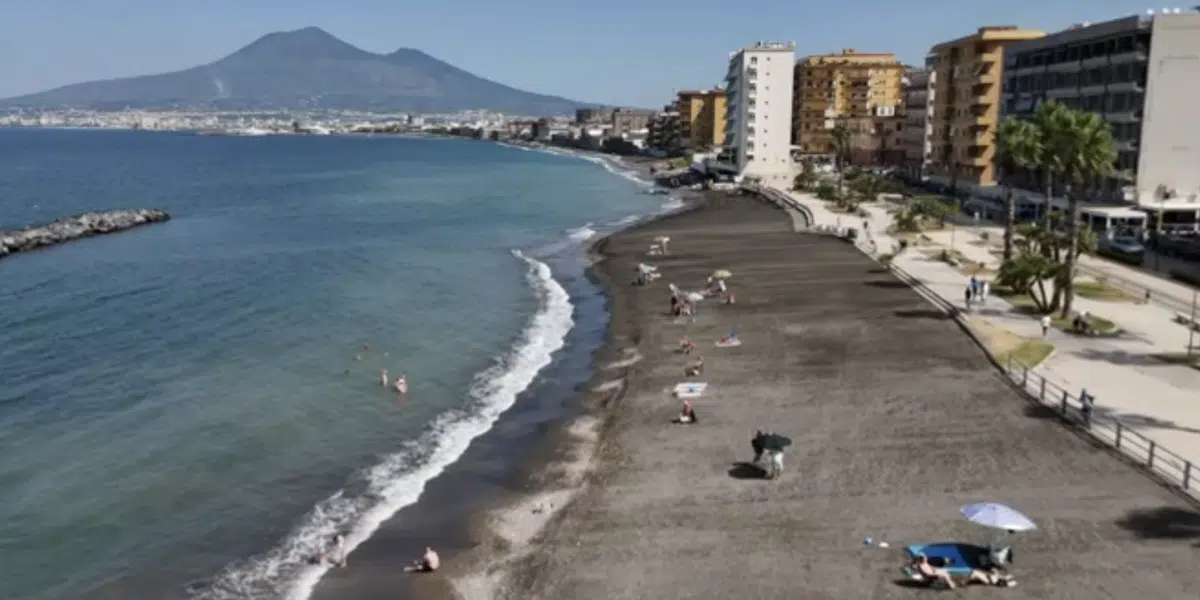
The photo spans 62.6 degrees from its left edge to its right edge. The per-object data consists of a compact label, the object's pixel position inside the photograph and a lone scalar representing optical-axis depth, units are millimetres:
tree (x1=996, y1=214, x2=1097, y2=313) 42938
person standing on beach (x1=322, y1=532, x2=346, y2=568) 22844
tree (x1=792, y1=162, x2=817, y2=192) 120000
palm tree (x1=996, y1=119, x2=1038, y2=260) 52312
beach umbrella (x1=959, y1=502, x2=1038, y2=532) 19531
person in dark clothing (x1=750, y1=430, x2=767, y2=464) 26136
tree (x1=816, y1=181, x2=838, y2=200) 101562
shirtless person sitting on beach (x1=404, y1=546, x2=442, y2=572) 22375
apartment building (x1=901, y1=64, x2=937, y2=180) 121812
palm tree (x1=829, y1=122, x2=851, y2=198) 111688
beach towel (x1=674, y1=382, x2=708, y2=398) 33872
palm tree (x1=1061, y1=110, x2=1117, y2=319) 43594
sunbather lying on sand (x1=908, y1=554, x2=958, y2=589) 19484
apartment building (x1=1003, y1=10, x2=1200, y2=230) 64500
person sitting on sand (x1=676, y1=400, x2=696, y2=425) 31062
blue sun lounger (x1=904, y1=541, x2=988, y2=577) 19875
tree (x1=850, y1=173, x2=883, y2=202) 99812
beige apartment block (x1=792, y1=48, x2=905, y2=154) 170000
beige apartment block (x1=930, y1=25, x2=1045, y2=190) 95062
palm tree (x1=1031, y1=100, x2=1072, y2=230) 44062
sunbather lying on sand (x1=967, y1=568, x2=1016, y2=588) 19391
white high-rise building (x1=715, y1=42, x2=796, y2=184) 147500
